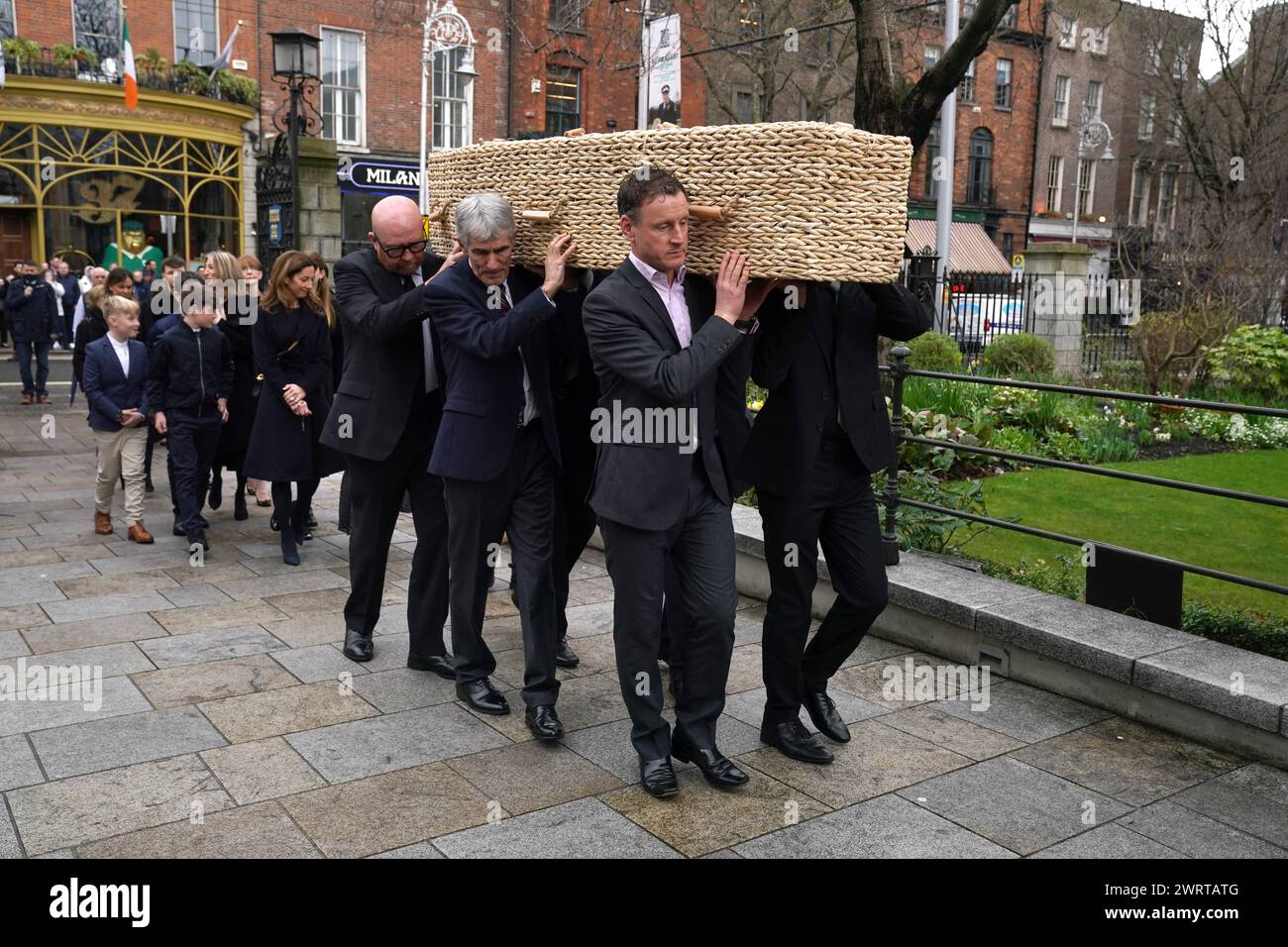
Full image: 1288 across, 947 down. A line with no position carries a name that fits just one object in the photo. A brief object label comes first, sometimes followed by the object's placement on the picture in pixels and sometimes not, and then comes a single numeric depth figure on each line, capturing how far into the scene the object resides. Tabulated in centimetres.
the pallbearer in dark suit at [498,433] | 465
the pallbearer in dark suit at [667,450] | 399
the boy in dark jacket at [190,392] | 825
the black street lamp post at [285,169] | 1526
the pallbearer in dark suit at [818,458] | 441
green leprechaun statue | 2564
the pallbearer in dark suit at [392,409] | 539
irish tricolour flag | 2298
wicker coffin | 384
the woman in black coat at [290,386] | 777
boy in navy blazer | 849
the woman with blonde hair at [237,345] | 841
